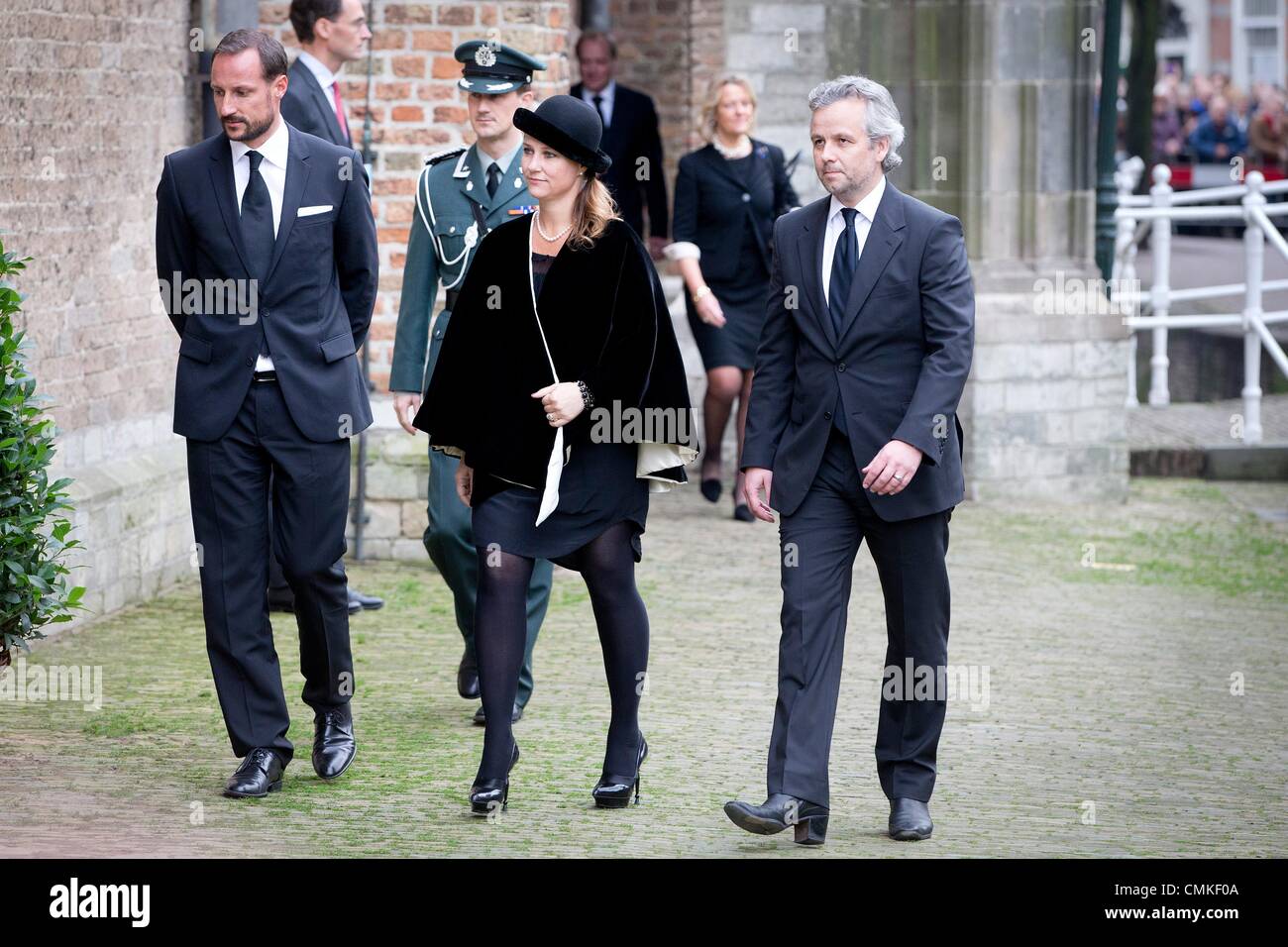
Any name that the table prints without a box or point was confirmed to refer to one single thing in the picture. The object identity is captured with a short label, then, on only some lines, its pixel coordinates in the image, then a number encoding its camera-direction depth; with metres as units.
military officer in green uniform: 13.80
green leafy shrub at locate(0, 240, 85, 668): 13.17
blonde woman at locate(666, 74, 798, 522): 22.19
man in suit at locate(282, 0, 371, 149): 16.62
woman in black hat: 11.70
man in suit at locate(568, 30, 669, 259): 23.91
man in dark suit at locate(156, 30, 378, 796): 12.04
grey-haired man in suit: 11.16
